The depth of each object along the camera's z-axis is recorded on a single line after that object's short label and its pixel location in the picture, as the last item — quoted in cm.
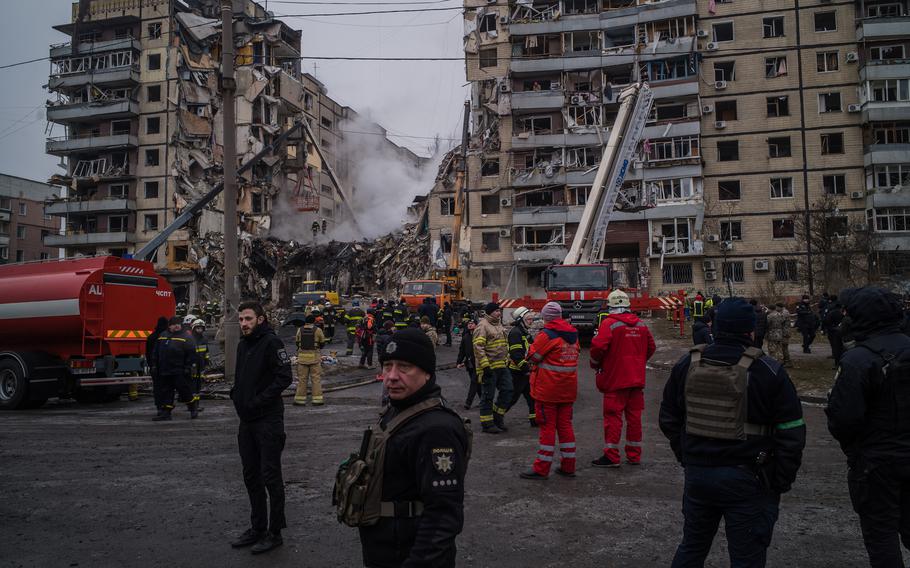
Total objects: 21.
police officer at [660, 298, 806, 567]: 321
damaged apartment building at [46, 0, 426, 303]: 5009
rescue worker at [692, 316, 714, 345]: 870
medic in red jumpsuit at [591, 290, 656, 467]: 702
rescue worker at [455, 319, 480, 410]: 1118
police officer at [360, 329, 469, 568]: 242
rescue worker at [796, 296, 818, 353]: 1748
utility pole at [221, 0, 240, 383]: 1330
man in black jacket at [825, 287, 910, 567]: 339
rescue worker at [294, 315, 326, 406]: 1220
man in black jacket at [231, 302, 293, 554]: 482
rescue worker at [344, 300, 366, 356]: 2062
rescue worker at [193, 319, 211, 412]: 1144
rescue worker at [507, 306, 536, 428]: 952
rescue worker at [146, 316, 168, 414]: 1121
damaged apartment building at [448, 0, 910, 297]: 3997
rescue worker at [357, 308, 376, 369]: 1792
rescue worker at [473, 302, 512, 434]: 937
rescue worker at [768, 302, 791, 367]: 1516
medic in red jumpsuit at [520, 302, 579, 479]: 665
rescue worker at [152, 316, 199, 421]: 1098
